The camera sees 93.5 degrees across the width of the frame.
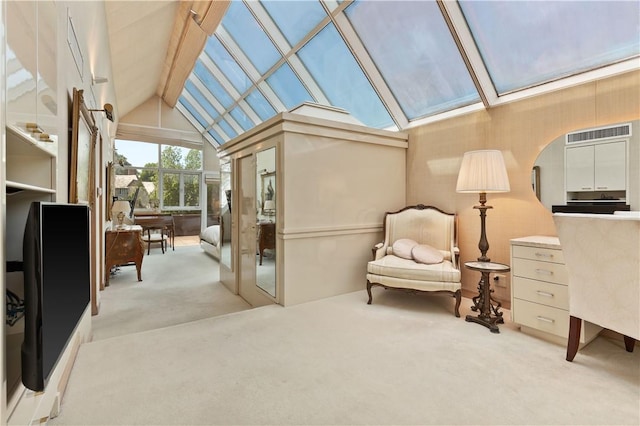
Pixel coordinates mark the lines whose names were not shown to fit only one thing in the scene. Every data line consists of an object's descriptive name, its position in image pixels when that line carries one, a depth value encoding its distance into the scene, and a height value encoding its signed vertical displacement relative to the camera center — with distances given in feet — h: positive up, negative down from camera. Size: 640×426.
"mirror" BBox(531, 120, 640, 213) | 7.49 +0.64
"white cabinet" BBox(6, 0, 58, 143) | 2.96 +1.64
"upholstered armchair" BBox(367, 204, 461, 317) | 9.41 -1.64
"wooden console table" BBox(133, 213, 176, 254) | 24.14 -0.99
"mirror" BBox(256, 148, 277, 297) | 10.64 -0.37
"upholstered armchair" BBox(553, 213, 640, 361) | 5.46 -1.24
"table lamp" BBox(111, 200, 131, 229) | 16.66 +0.11
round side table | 8.45 -2.74
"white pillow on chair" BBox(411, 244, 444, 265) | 10.21 -1.61
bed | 20.62 -2.27
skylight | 7.98 +5.45
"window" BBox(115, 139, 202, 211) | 27.73 +3.42
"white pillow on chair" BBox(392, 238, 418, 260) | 10.91 -1.44
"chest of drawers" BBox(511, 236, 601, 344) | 7.26 -2.11
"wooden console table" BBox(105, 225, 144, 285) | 14.55 -1.84
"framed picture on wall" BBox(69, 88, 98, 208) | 6.79 +1.51
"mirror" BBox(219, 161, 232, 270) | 14.50 -0.28
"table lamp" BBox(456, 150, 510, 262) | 8.82 +0.94
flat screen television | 2.81 -0.85
